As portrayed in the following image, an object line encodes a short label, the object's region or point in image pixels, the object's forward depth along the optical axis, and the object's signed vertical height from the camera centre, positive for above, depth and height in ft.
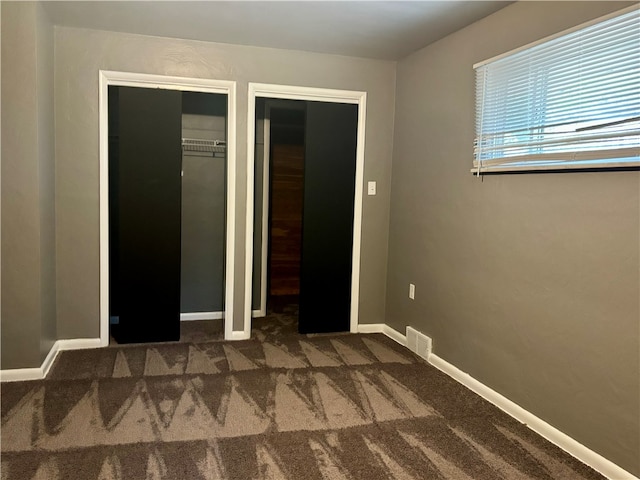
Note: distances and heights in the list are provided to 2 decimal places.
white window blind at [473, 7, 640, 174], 6.74 +1.85
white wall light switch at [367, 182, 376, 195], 13.72 +0.62
